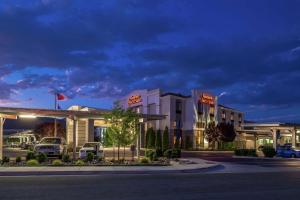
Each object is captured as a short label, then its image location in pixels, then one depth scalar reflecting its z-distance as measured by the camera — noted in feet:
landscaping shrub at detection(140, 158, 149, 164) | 61.34
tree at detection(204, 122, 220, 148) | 155.62
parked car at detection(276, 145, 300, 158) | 103.61
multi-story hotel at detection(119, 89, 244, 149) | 161.06
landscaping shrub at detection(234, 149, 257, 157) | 102.06
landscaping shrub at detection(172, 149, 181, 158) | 78.98
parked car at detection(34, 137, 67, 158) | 71.58
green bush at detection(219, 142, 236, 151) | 160.91
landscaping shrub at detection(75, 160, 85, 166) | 56.44
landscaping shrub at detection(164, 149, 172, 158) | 78.37
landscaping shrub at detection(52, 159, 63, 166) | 55.81
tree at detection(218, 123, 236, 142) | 153.65
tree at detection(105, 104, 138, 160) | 65.47
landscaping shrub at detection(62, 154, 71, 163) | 60.42
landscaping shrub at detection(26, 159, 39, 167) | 55.41
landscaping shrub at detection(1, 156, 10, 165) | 57.95
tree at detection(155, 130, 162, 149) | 155.21
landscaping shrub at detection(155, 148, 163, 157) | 82.50
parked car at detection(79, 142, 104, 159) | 73.43
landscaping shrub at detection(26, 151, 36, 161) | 62.46
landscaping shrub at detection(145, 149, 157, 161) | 69.04
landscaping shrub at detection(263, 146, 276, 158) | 99.72
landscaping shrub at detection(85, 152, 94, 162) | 61.97
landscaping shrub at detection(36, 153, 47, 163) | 59.38
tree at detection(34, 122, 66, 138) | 148.10
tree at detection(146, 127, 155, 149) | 158.34
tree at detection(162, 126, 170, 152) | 154.59
